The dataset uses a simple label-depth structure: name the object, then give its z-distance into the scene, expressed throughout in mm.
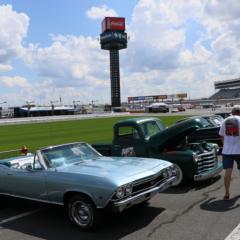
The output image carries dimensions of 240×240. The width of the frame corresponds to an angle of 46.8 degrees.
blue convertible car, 4042
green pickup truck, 5920
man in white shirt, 5185
